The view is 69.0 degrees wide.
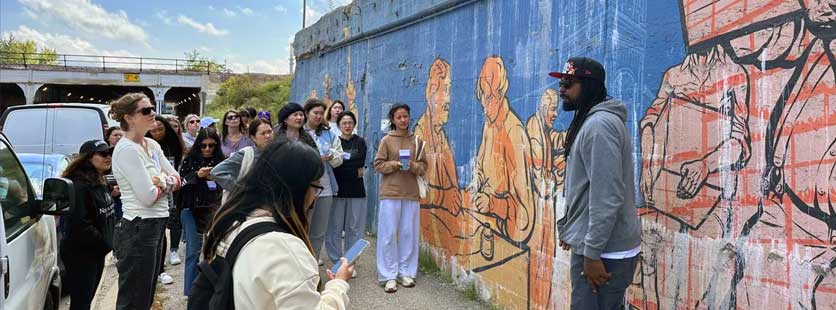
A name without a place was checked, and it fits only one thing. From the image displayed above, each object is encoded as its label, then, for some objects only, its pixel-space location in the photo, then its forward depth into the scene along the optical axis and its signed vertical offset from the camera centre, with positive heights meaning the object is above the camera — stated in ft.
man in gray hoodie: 9.09 -0.46
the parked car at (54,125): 28.27 +1.05
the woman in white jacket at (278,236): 5.72 -0.82
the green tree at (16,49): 125.45 +29.03
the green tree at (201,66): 132.67 +20.98
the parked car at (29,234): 9.70 -1.54
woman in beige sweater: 19.17 -1.55
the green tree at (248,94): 104.13 +11.10
